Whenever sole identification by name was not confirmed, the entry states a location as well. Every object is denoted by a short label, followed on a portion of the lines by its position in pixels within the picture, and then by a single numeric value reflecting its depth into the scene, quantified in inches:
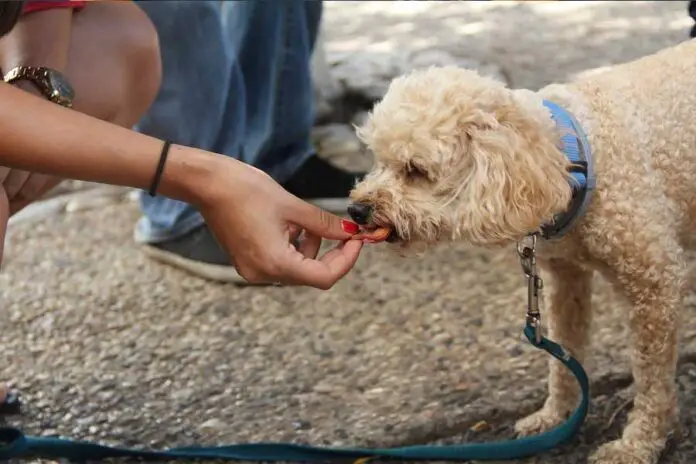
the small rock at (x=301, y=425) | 82.4
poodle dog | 63.5
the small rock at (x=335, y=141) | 145.4
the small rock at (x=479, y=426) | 80.2
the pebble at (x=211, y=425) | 83.1
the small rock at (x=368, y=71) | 156.8
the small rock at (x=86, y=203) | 141.3
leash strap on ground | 73.7
